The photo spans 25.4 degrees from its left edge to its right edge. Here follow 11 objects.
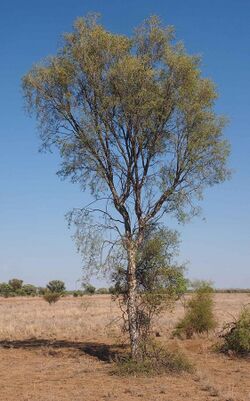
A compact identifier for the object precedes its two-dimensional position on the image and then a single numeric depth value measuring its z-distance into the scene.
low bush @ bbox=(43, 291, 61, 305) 68.69
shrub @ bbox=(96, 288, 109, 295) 123.33
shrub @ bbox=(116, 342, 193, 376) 17.55
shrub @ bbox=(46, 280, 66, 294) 111.62
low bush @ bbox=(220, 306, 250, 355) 21.80
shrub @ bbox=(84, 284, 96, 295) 110.41
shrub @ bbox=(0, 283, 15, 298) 105.38
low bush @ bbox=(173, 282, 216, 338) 29.20
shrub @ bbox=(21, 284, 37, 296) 110.12
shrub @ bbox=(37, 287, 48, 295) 107.92
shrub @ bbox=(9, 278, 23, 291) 112.56
